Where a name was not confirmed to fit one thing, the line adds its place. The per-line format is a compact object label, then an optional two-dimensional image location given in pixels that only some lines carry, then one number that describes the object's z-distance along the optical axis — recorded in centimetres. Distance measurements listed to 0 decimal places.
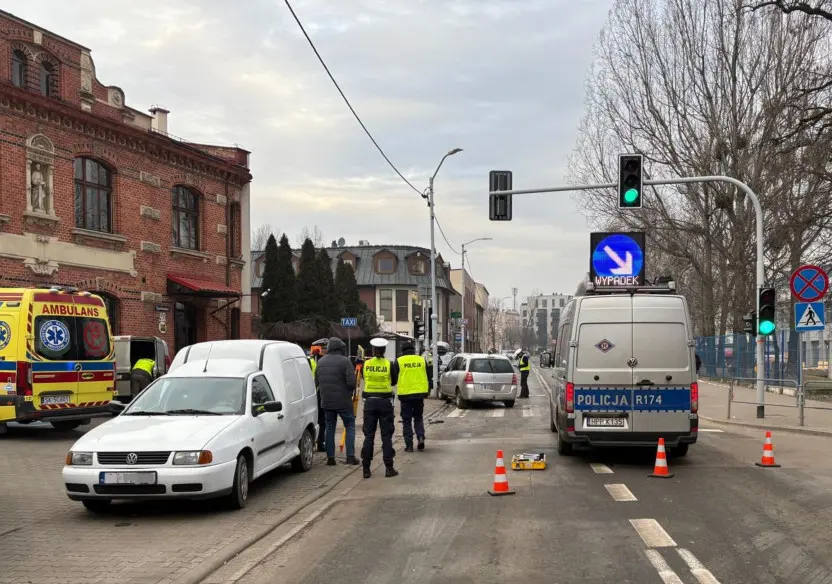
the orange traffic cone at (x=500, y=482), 916
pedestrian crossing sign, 1562
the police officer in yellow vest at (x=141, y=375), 1853
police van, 1122
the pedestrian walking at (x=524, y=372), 2962
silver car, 2392
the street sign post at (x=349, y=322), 3118
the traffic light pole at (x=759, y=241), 1755
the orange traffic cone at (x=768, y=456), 1120
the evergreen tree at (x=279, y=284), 5066
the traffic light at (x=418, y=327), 2891
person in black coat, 1152
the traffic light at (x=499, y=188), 1853
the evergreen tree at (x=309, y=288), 5147
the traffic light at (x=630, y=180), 1677
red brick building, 2138
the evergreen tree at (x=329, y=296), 5297
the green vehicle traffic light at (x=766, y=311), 1748
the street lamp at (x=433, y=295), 2892
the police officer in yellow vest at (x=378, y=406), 1077
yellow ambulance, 1355
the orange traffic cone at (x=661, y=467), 1030
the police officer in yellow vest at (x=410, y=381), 1308
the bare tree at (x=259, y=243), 9456
